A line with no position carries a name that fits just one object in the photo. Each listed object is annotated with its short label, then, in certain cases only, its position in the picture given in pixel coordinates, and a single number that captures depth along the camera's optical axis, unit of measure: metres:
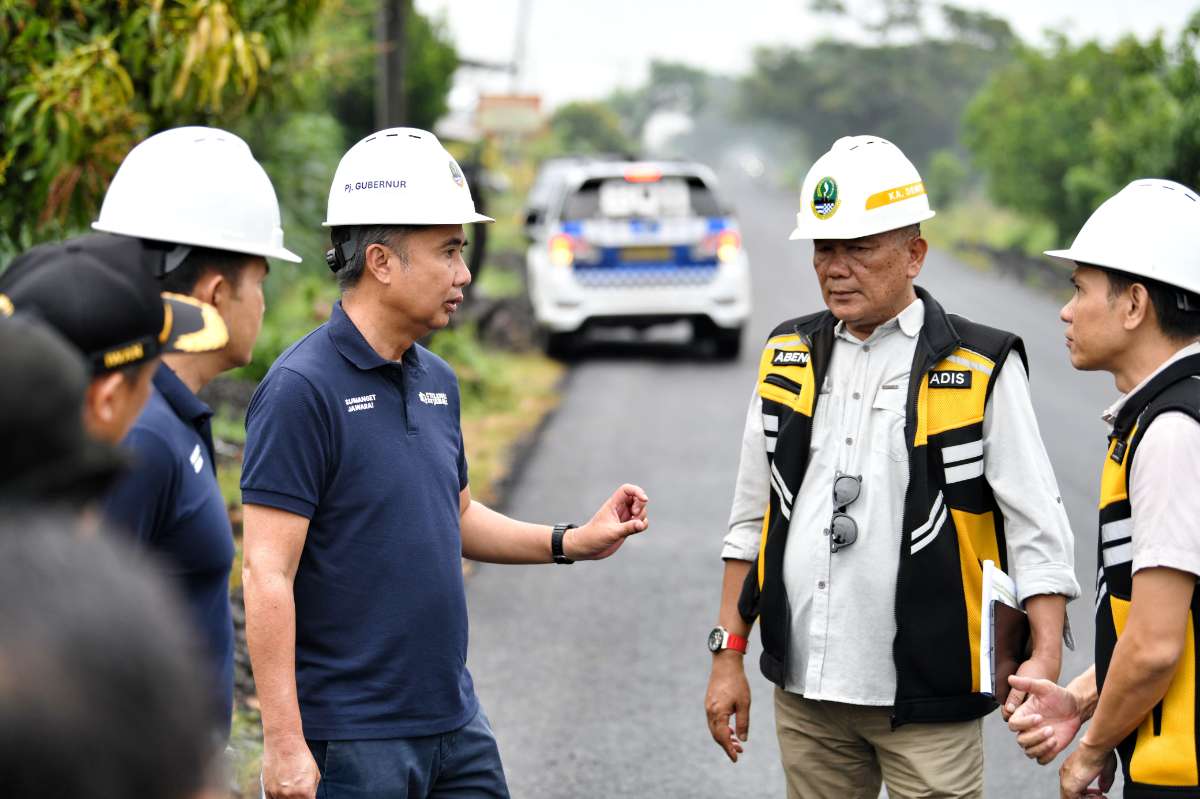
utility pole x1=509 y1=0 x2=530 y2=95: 50.16
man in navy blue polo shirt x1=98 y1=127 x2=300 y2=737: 2.62
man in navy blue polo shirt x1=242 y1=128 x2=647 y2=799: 3.18
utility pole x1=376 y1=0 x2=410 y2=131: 12.50
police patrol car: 15.55
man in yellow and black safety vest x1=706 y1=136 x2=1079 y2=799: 3.47
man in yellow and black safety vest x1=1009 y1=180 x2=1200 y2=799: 2.89
